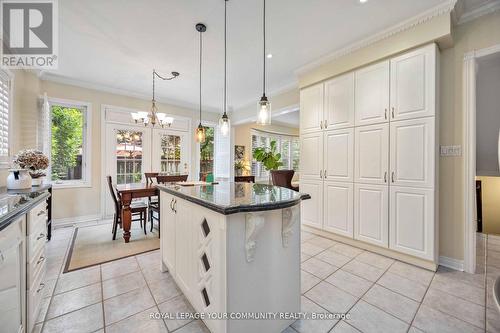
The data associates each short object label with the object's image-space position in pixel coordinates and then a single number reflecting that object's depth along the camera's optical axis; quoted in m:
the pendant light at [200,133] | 2.83
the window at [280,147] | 7.40
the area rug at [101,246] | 2.60
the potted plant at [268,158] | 6.32
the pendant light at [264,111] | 1.94
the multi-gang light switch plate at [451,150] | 2.37
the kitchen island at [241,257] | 1.24
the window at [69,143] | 4.02
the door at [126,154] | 4.50
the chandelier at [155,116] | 3.54
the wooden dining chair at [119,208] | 3.35
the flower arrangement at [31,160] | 2.27
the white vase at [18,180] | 2.14
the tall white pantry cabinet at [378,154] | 2.36
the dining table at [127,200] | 3.12
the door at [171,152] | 5.13
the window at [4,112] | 2.58
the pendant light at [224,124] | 2.44
